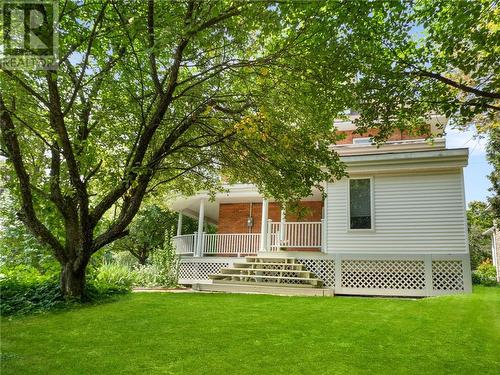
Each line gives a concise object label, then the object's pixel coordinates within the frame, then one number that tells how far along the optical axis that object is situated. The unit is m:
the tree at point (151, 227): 25.77
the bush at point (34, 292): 7.37
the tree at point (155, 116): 5.56
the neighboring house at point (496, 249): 26.61
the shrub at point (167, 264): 15.43
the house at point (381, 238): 11.88
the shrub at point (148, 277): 14.94
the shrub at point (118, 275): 12.91
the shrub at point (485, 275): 21.56
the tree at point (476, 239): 31.36
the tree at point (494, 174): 19.03
